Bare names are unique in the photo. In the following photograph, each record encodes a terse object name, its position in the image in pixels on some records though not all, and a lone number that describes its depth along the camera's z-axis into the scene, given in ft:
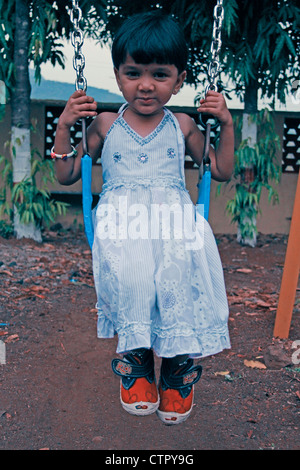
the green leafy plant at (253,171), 19.44
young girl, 5.33
